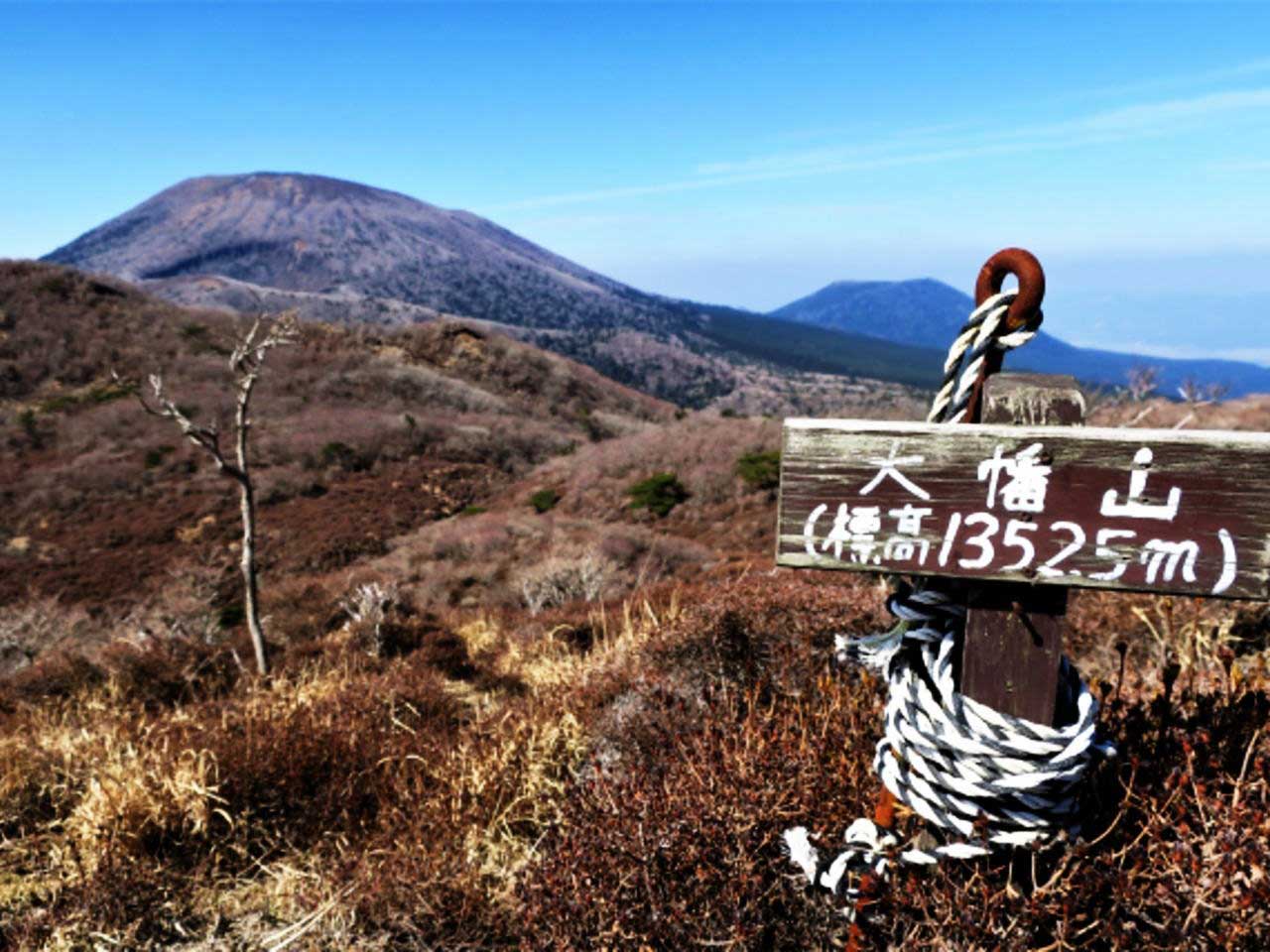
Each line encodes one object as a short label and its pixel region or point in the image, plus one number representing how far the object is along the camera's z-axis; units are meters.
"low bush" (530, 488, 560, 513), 19.15
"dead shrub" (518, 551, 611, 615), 9.19
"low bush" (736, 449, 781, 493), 16.94
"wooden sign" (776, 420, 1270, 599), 1.42
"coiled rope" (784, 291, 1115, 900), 1.53
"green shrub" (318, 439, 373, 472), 25.23
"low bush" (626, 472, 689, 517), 17.48
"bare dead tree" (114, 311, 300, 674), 5.81
